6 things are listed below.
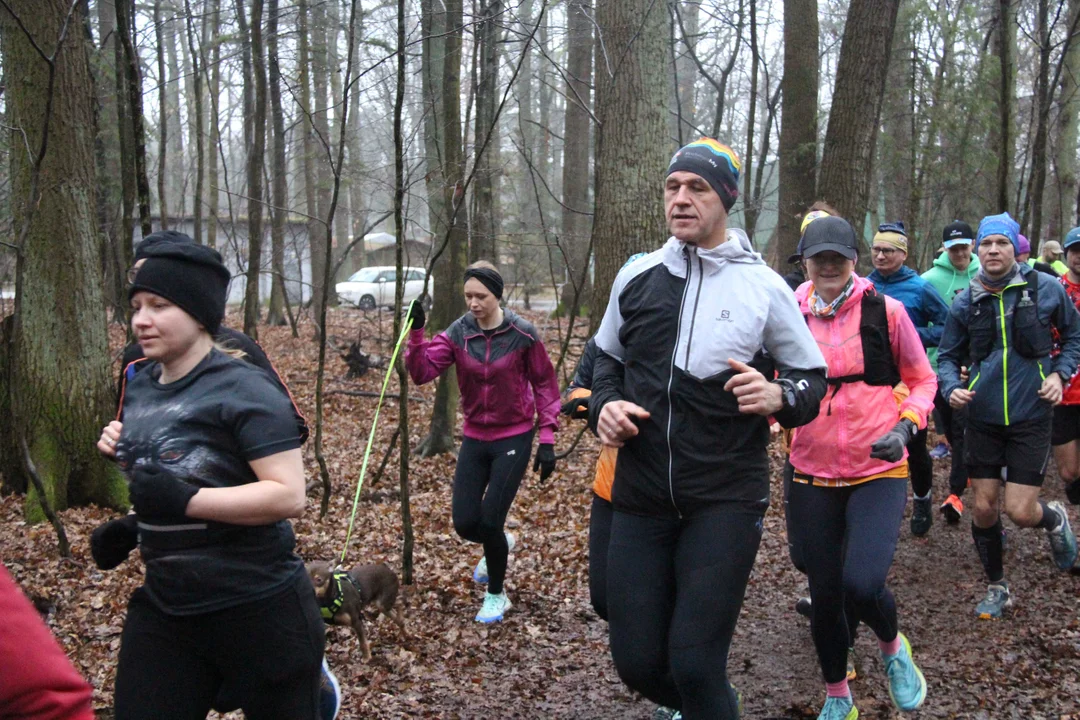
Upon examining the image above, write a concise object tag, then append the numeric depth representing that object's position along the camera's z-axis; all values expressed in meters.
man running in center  2.98
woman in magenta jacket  5.84
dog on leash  4.68
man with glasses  6.76
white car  28.56
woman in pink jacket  4.16
